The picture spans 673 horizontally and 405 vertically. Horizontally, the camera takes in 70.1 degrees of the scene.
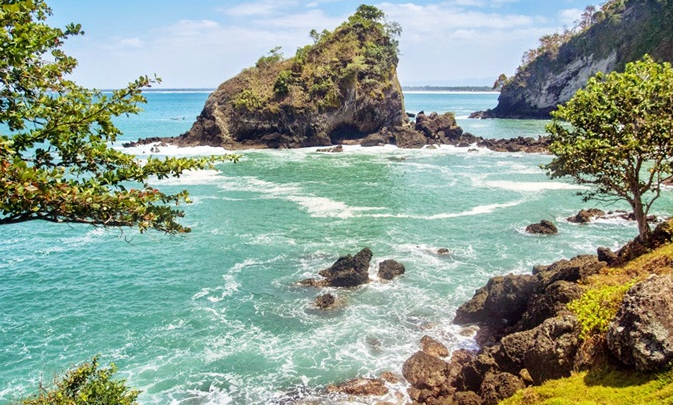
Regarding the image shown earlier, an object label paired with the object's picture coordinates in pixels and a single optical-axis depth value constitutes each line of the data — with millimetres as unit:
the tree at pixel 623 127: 18078
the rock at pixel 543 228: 34844
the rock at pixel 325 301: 24859
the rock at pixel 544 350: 14086
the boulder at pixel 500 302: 21547
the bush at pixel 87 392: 11555
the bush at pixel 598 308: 14039
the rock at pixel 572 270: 19125
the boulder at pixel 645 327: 11188
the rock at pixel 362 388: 17844
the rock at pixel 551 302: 17031
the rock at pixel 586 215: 37656
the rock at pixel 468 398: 15123
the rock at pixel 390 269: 28125
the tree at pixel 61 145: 7891
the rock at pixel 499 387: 14422
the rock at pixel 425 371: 17953
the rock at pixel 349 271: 27219
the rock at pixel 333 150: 79375
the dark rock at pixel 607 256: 20391
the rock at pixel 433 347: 20172
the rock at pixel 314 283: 27380
